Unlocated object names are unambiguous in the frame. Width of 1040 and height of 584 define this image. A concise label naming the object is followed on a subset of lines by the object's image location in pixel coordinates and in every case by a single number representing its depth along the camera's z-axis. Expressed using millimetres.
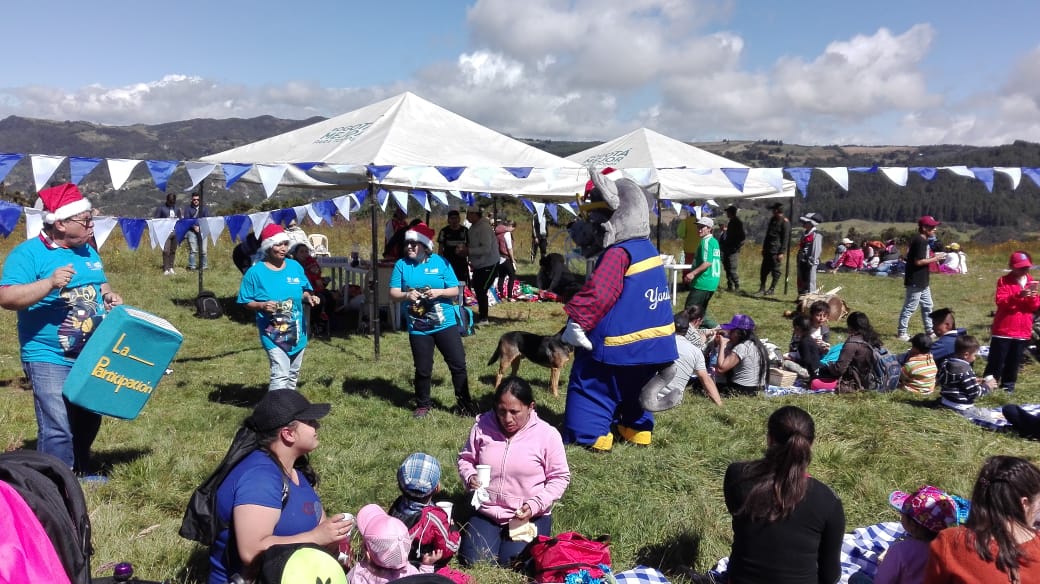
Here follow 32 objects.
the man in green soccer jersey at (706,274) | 9695
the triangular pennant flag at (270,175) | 7449
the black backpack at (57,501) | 1875
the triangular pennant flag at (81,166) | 6738
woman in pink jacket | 3658
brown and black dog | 6945
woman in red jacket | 6816
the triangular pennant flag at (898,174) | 10453
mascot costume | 4738
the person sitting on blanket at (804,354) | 7473
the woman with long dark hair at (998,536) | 2420
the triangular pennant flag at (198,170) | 7621
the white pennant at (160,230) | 8992
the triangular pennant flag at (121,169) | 7074
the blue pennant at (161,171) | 7414
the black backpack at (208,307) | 10352
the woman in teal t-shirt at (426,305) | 5844
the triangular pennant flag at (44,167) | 6566
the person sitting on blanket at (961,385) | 6379
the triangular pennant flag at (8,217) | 6793
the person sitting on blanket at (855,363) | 7016
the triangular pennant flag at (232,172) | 7613
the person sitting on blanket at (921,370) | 7035
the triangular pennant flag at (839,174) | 10273
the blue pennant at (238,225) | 9508
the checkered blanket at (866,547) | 3701
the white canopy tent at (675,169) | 10047
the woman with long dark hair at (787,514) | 2818
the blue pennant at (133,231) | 8875
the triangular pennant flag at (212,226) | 9055
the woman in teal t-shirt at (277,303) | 5352
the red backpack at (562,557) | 3354
